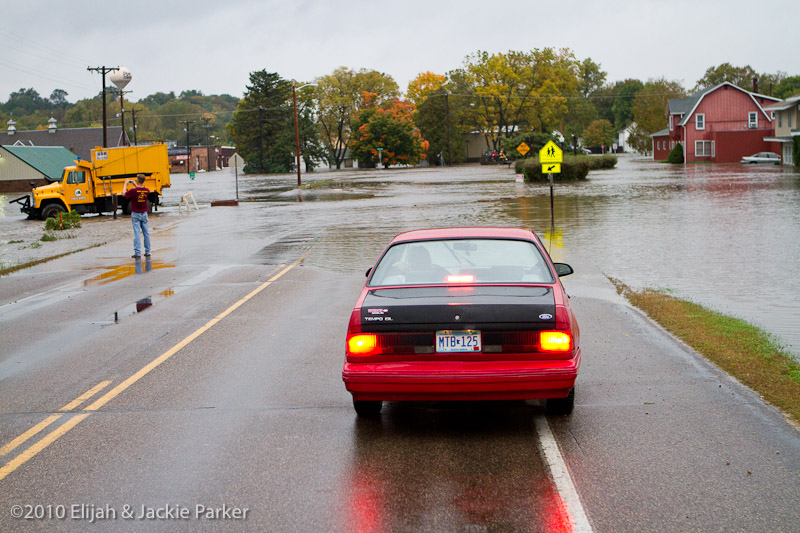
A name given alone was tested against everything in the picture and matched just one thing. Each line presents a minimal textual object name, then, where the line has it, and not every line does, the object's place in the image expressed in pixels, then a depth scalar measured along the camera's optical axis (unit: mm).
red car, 5910
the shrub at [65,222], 29531
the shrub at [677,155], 85188
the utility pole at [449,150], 113125
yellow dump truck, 36031
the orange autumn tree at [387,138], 109688
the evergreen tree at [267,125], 112562
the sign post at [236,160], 47906
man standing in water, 18562
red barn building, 80625
